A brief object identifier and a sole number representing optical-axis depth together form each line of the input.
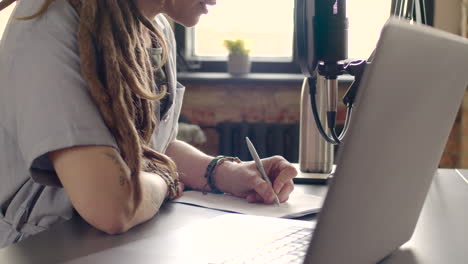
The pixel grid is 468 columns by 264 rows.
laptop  0.43
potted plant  2.96
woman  0.81
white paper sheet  0.93
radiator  2.94
